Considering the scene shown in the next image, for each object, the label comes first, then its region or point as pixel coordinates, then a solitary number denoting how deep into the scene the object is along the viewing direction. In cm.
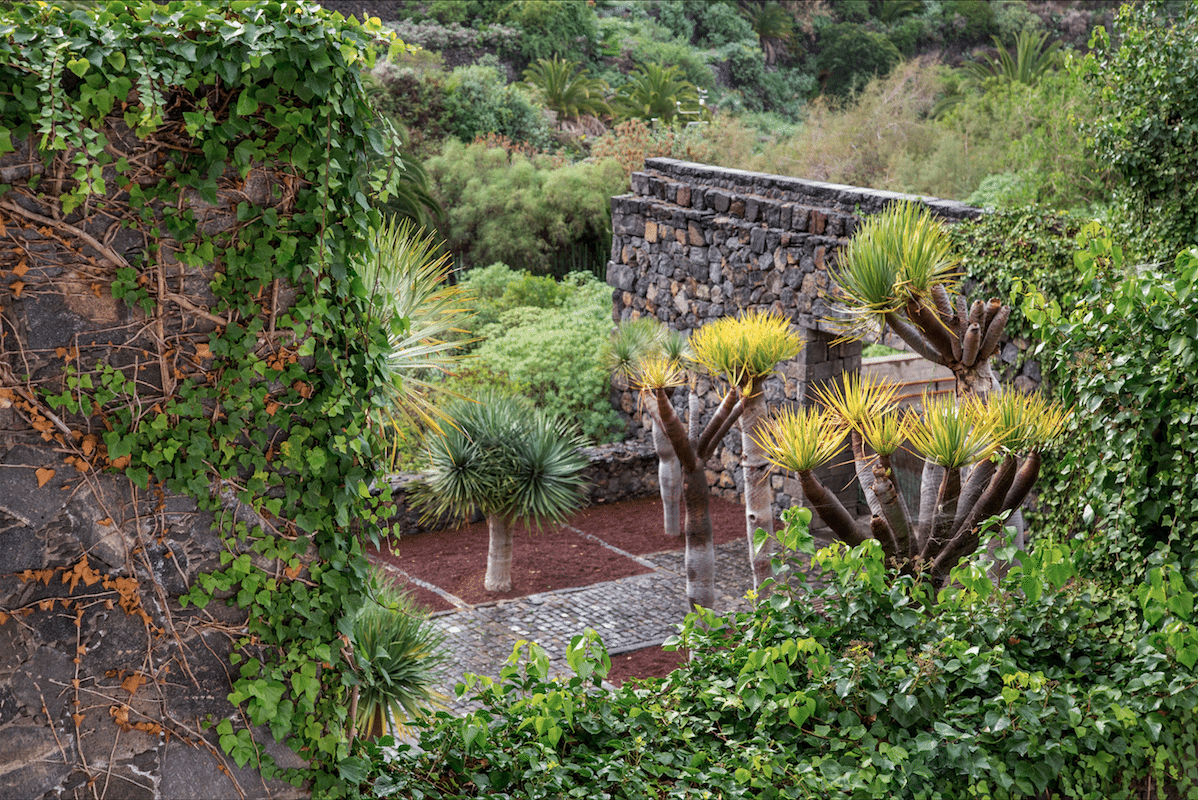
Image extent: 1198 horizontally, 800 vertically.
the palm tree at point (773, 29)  3506
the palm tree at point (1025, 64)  2289
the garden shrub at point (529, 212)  1766
